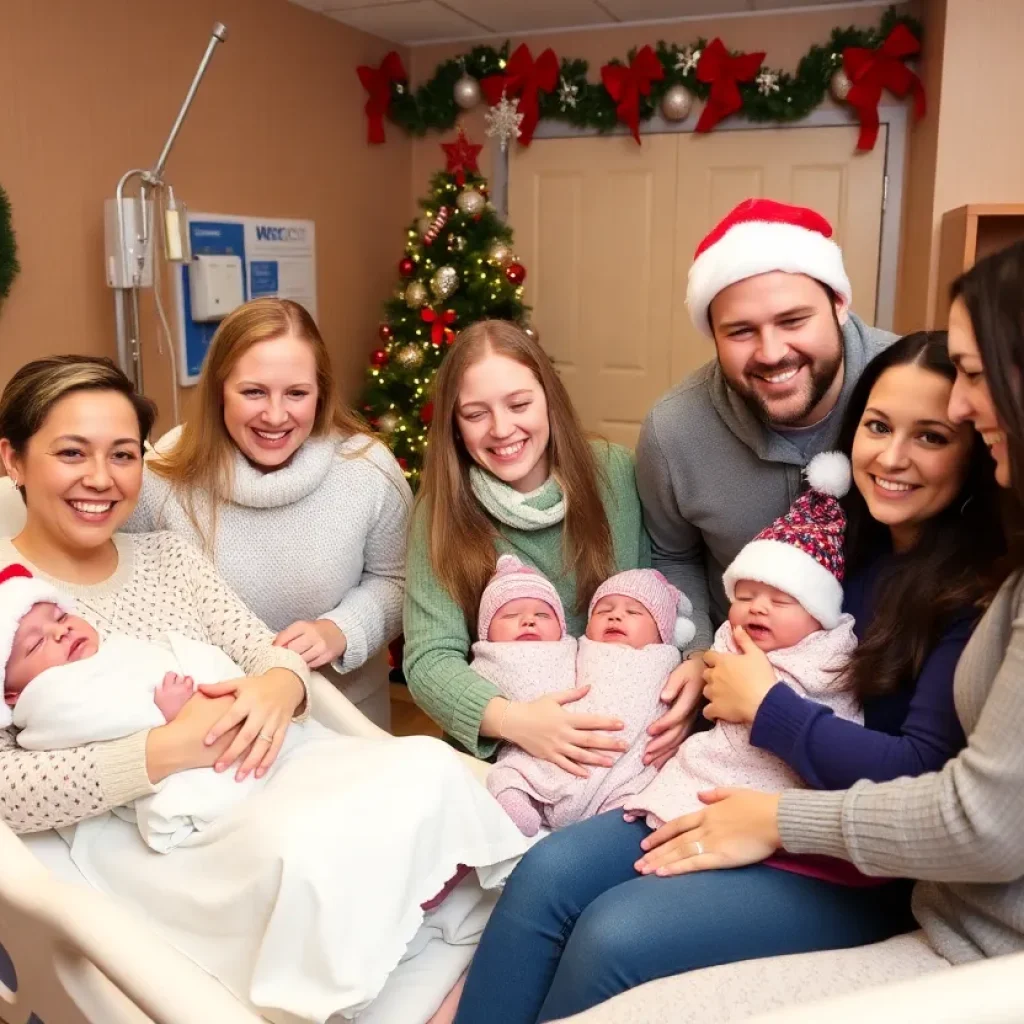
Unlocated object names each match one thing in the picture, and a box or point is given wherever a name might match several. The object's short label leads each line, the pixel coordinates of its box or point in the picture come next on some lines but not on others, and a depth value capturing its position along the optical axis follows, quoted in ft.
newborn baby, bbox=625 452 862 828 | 4.63
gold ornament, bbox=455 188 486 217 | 13.51
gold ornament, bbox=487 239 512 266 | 13.46
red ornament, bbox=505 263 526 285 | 13.58
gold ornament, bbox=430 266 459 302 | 13.44
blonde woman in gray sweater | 6.29
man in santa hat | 5.60
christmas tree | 13.46
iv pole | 9.45
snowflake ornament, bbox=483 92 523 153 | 14.48
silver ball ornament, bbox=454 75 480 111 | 14.73
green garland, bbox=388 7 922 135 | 12.80
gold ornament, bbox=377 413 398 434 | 13.67
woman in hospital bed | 3.83
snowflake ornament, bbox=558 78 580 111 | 14.25
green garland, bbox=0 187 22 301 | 9.15
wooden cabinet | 10.79
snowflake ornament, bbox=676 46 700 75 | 13.41
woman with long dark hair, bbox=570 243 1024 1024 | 3.25
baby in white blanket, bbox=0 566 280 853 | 4.42
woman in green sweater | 5.88
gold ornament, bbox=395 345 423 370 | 13.60
